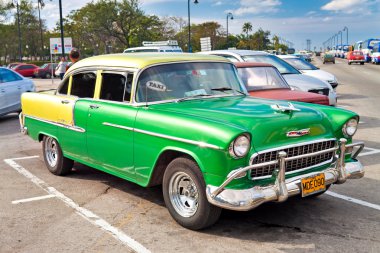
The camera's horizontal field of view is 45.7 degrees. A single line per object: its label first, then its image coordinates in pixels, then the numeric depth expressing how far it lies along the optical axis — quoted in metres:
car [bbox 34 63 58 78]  39.94
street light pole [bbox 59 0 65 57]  23.94
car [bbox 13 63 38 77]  40.57
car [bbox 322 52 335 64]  57.81
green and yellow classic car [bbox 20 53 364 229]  4.02
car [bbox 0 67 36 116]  12.77
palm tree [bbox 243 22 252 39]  114.00
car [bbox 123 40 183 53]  21.64
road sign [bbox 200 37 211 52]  41.98
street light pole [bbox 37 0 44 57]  70.20
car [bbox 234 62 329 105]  7.80
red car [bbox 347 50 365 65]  51.00
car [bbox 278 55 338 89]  14.68
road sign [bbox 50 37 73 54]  27.14
